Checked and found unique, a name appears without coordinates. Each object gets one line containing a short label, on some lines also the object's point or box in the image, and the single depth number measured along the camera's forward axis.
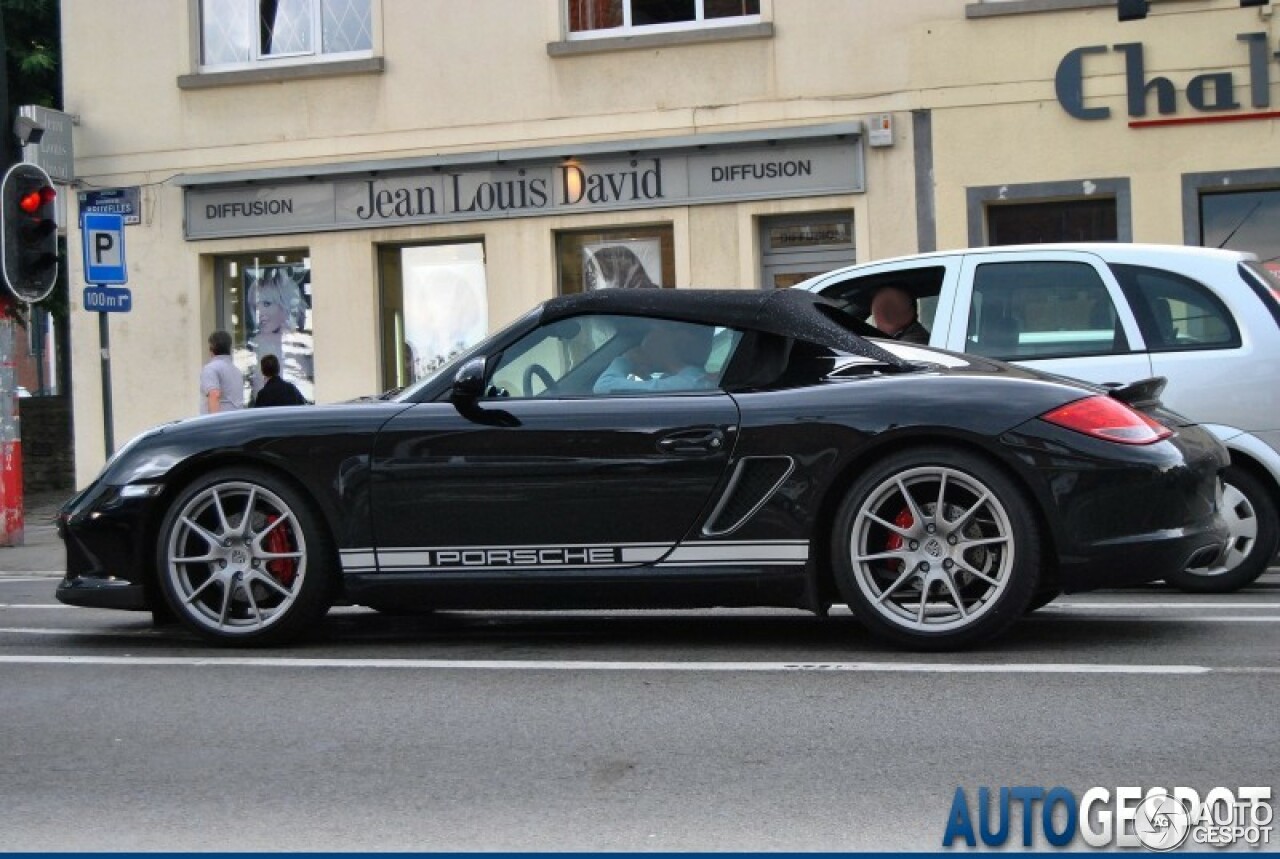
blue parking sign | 15.70
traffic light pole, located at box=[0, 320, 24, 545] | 16.25
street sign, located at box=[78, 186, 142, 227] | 18.33
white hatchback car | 9.37
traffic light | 15.37
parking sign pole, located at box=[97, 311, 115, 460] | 15.77
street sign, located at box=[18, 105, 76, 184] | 19.12
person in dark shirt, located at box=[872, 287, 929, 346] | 9.95
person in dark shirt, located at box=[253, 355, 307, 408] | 16.31
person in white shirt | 16.73
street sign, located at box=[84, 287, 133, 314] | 15.56
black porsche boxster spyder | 6.63
